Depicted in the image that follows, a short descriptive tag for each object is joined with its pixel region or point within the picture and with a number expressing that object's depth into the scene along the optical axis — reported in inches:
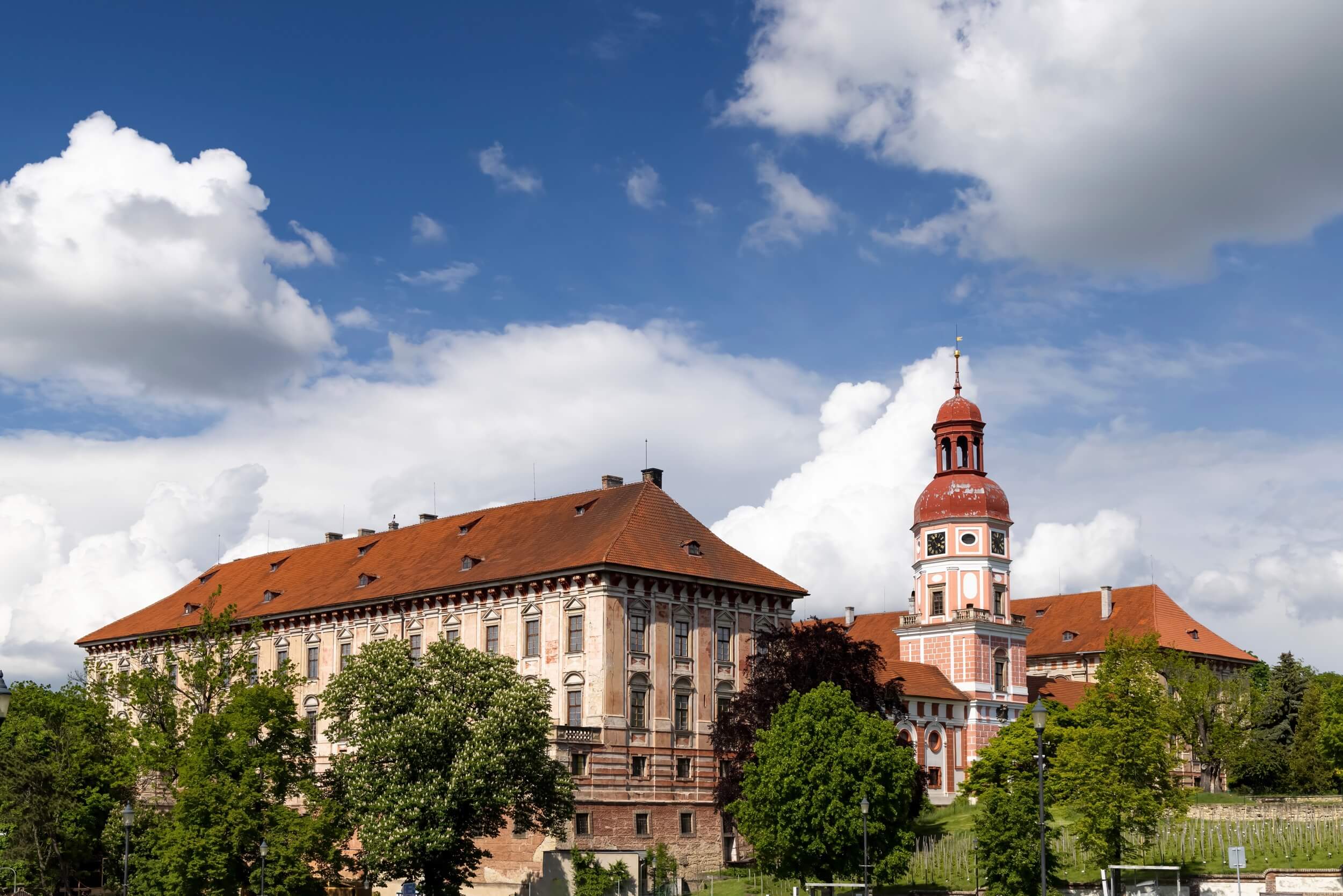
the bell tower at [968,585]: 3927.2
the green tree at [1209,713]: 3516.2
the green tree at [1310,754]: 3582.7
